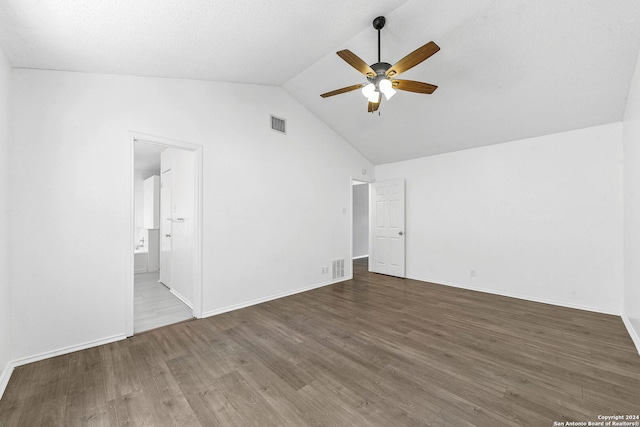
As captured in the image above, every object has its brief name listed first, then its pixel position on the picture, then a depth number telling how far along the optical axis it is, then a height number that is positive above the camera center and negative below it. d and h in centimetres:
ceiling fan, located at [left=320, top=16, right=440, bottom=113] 226 +135
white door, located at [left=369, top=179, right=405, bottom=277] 552 -33
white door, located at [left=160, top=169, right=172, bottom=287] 447 -28
